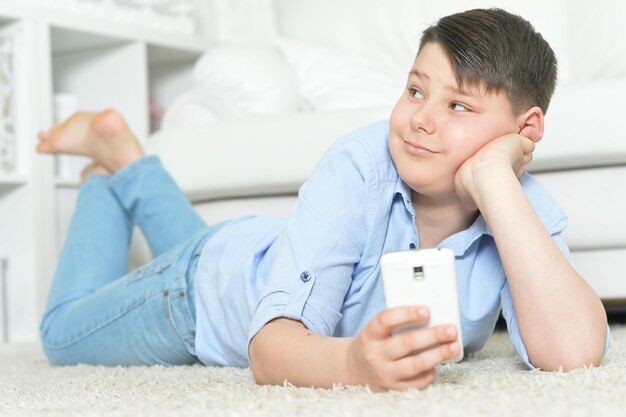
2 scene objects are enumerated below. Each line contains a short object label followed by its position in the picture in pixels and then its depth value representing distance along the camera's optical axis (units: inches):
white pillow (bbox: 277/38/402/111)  73.5
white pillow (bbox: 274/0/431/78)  84.0
